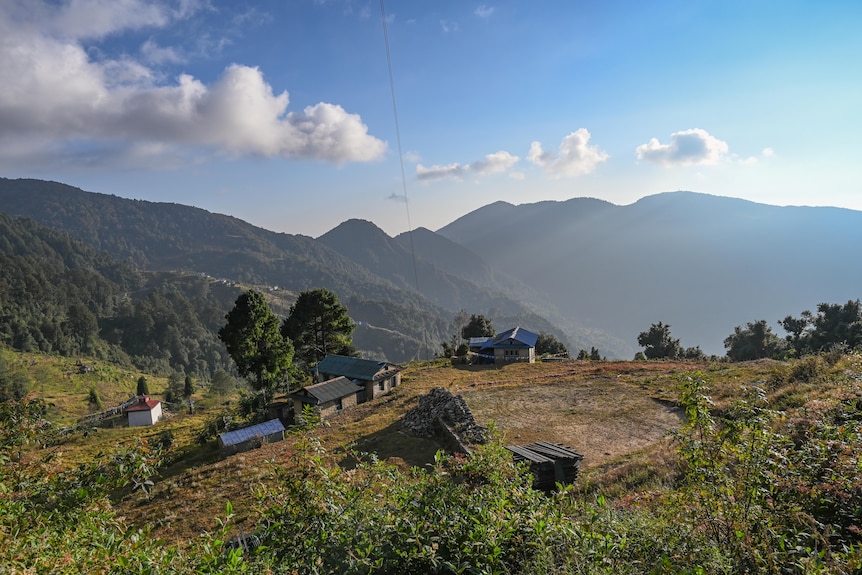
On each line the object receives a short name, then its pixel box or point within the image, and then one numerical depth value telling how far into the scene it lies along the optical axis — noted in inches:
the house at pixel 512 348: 2037.4
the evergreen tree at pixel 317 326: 1740.9
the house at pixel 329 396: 1257.4
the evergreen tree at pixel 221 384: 2719.0
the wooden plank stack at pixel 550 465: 575.2
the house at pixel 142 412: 2052.2
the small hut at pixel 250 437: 993.5
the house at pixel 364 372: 1477.6
